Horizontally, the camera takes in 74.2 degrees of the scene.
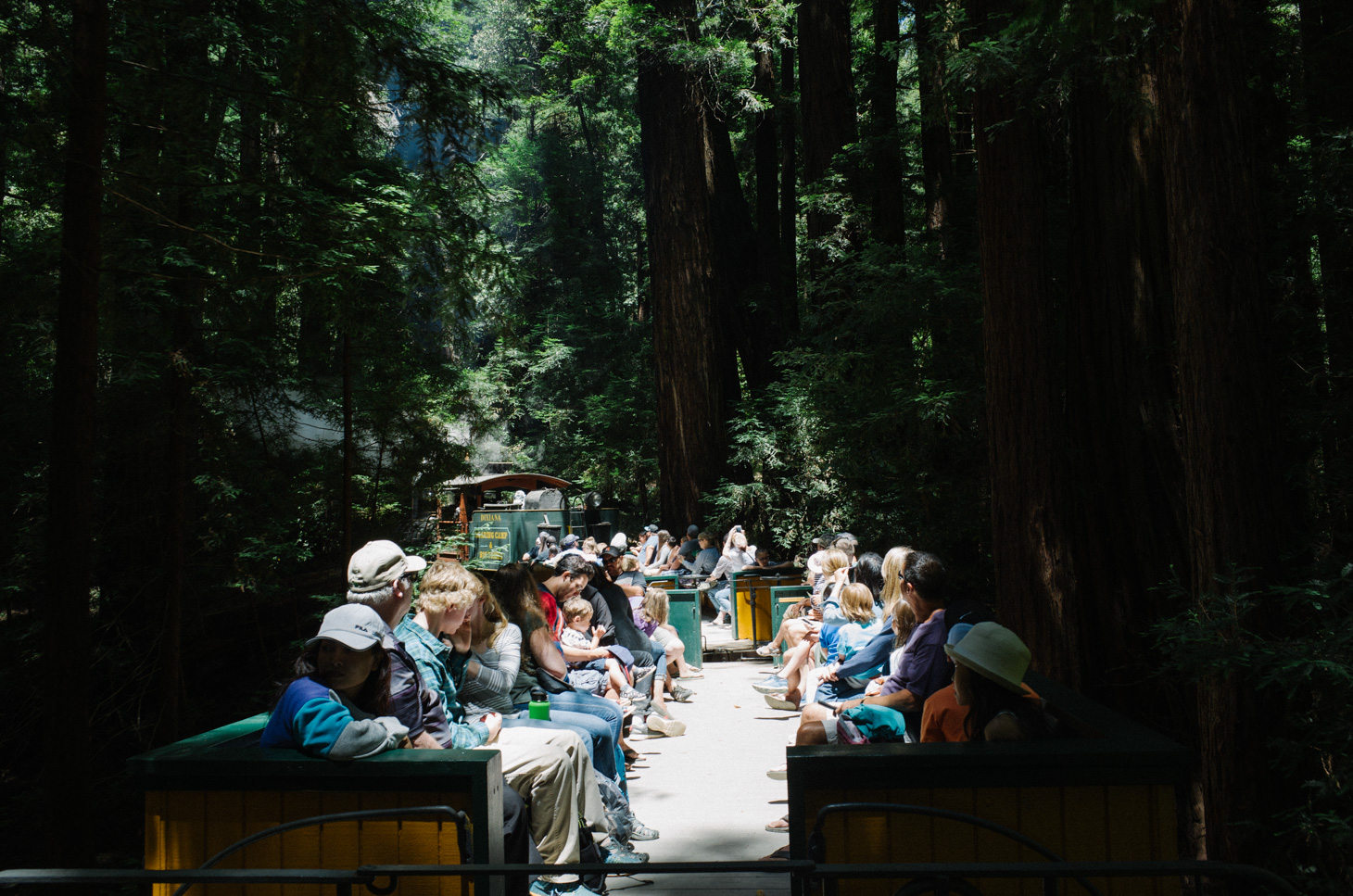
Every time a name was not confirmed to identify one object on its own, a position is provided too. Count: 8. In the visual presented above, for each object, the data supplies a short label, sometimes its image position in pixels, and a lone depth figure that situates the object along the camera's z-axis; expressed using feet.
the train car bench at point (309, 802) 10.16
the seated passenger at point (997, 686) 10.65
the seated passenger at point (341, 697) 10.39
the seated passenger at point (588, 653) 25.05
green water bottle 17.87
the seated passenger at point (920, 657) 16.90
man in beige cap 12.92
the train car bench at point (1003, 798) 9.64
